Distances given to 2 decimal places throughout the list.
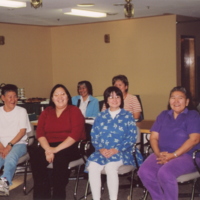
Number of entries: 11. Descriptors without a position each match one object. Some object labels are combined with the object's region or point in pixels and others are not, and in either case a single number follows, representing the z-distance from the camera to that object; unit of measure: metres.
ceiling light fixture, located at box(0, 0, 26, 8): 7.64
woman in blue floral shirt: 4.57
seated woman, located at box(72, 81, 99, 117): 6.51
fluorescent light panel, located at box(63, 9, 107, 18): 9.00
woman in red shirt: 4.70
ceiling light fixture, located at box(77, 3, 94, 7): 8.44
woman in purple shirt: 4.21
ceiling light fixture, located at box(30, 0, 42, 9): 6.20
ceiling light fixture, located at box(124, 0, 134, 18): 7.00
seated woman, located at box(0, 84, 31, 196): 5.21
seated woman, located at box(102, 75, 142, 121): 5.87
